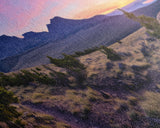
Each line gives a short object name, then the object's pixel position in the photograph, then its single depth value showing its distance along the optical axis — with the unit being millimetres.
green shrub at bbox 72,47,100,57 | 32509
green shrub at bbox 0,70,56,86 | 13867
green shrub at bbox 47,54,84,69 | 15977
